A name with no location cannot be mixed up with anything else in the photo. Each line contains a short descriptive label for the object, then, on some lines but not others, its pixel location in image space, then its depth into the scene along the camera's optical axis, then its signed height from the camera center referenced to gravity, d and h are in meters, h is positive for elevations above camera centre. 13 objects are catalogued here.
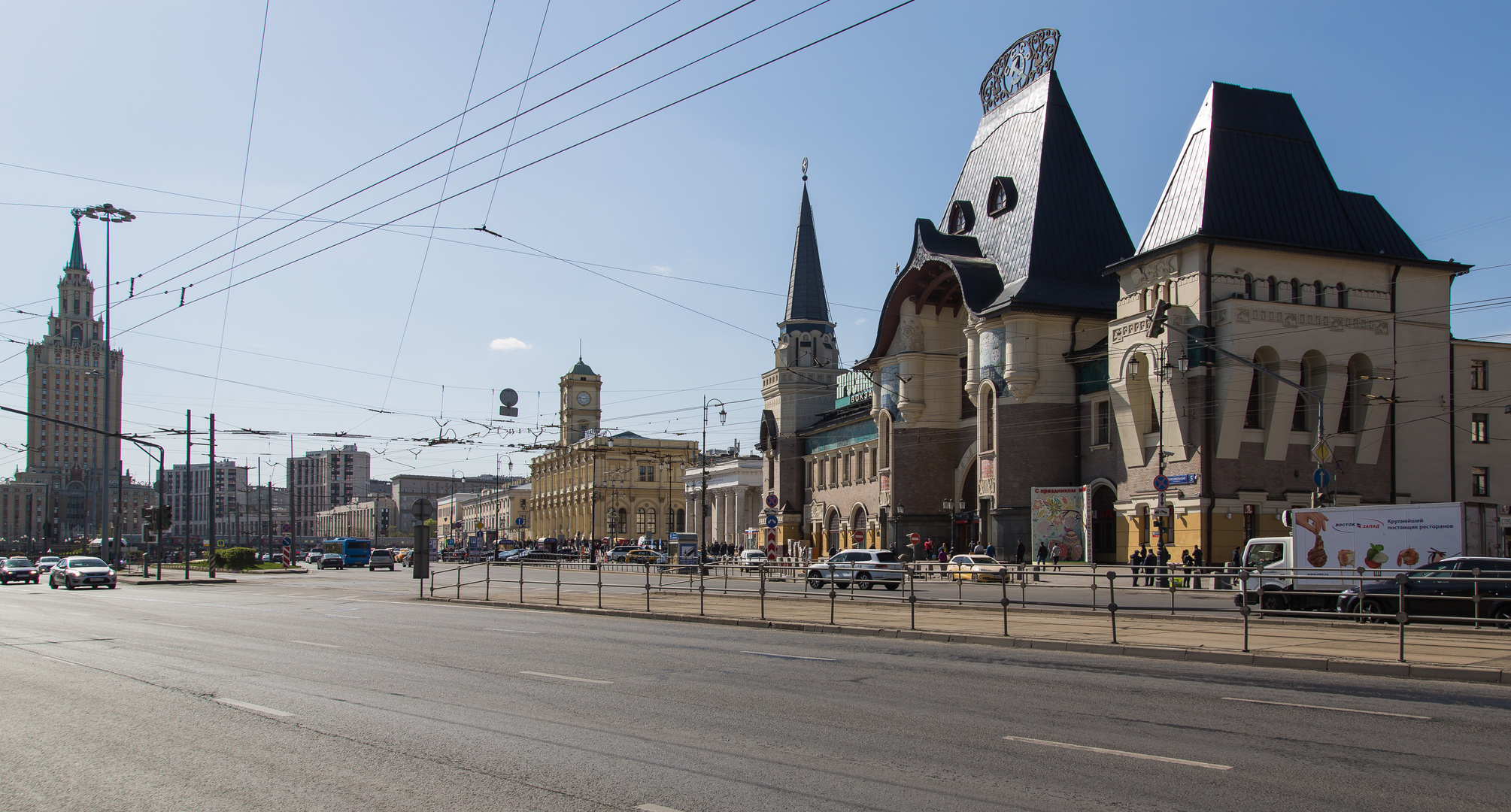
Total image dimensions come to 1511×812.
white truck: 25.16 -1.63
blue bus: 74.94 -5.47
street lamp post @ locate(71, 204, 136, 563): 38.72 +9.29
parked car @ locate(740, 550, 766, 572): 55.63 -4.52
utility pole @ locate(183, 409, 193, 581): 49.78 +1.61
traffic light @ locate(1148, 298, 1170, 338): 39.84 +5.52
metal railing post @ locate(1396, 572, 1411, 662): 13.92 -1.86
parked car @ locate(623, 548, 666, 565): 61.10 -5.17
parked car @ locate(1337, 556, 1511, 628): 16.61 -2.09
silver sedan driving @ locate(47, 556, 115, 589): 40.69 -3.83
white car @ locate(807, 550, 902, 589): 27.38 -2.93
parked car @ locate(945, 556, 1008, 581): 35.25 -3.32
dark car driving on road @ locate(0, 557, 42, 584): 50.03 -4.57
